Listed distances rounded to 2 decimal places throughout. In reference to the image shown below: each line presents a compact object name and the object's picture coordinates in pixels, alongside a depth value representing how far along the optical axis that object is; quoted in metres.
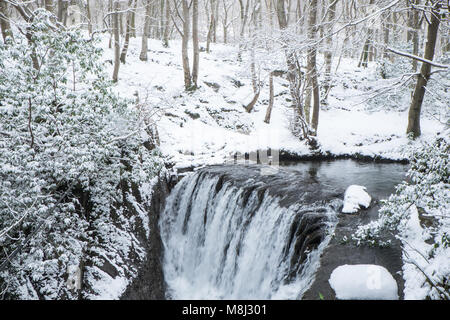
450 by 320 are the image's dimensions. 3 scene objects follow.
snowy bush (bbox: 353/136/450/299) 4.13
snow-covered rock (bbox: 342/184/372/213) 6.61
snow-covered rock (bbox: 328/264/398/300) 4.05
